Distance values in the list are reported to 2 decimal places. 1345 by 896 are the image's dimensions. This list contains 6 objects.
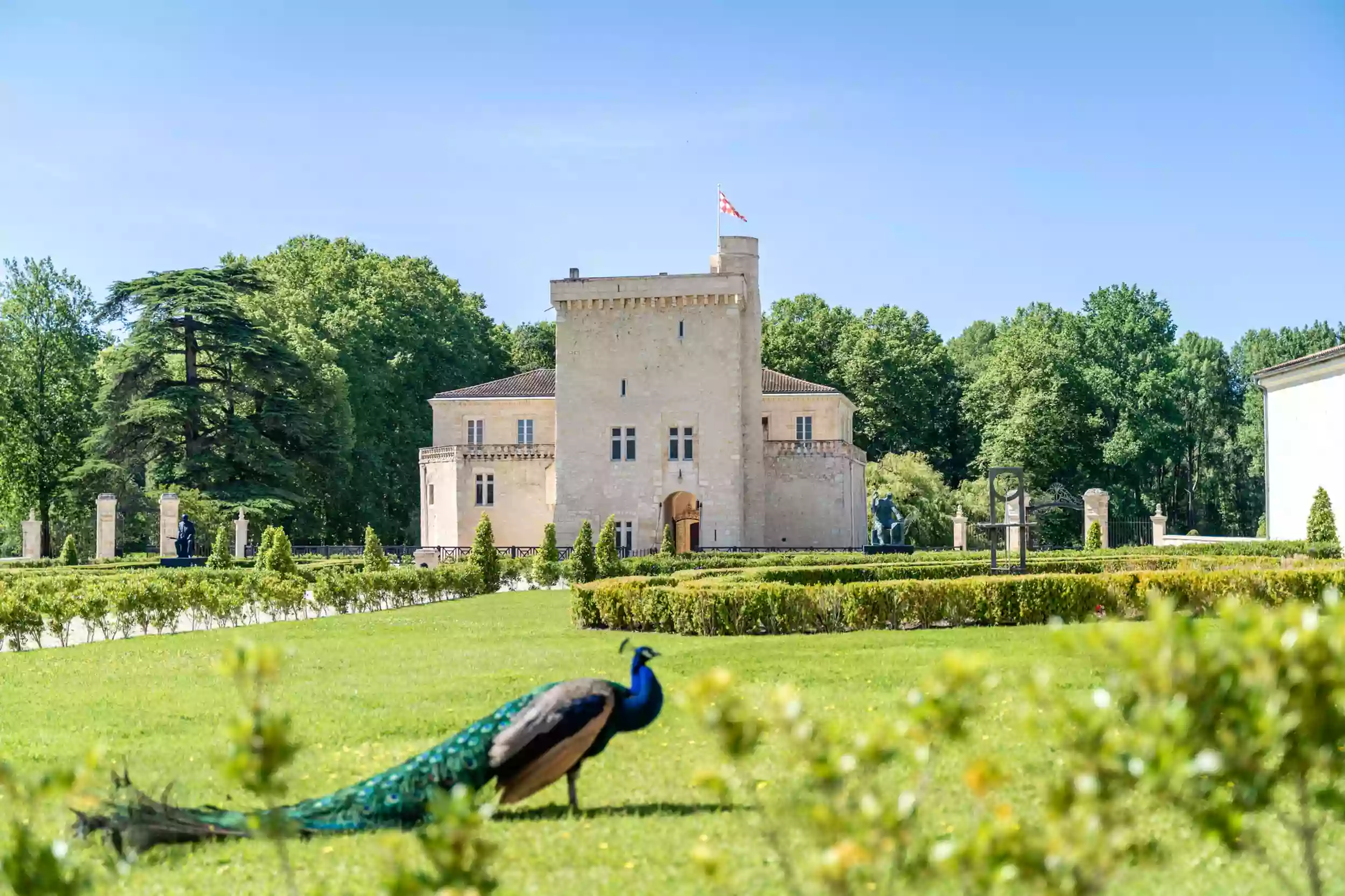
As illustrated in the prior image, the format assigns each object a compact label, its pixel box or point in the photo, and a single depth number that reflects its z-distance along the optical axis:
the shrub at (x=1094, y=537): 43.00
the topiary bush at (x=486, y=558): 33.16
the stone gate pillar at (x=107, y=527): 43.47
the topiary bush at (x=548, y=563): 33.66
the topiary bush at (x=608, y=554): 32.41
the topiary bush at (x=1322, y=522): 33.66
